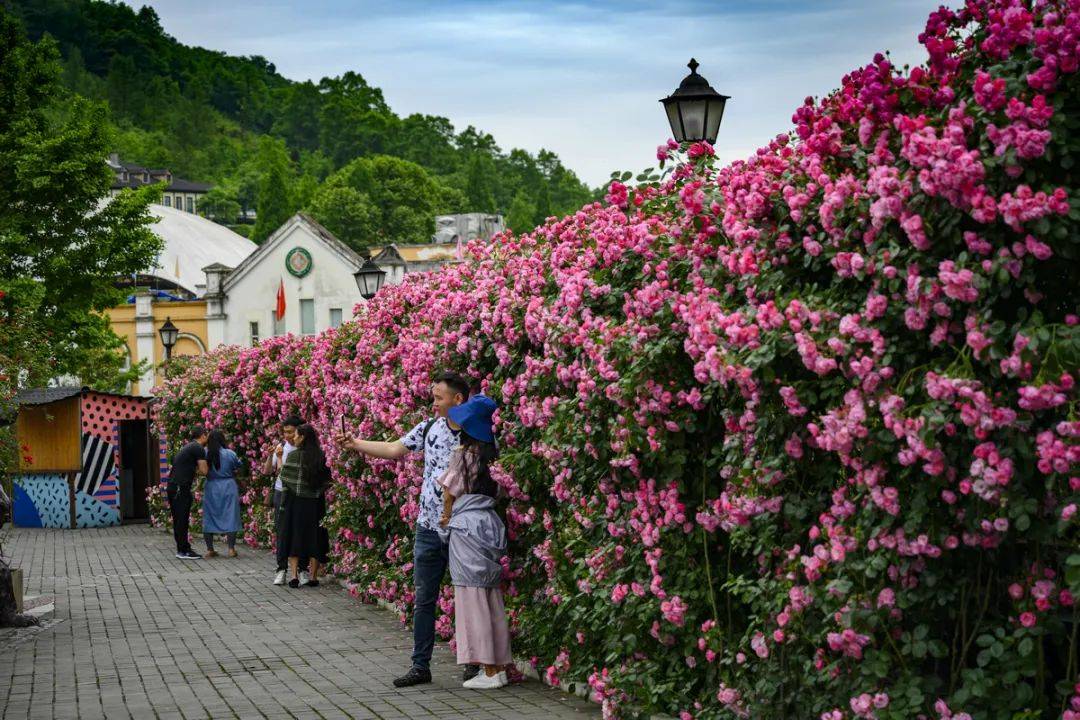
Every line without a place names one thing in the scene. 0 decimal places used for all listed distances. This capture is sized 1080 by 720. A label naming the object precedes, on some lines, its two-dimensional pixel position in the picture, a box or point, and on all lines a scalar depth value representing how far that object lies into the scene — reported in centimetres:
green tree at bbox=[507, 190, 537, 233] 14005
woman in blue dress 2127
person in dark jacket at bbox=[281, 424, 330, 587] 1608
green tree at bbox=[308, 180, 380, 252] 11806
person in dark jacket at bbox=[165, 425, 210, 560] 2116
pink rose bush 484
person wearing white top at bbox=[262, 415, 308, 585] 1647
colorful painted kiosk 3050
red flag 7169
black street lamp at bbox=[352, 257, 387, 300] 2175
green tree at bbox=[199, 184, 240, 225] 17000
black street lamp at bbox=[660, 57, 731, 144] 1161
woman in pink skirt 933
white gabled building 7262
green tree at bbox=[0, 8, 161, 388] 3067
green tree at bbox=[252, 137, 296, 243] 12569
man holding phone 960
